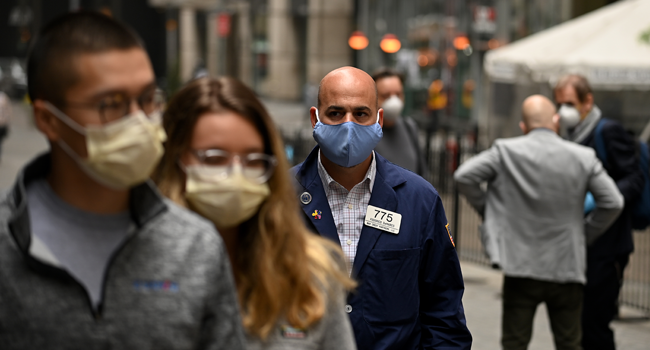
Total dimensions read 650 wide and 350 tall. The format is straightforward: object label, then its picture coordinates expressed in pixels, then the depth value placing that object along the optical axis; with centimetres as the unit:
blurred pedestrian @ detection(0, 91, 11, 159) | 1856
